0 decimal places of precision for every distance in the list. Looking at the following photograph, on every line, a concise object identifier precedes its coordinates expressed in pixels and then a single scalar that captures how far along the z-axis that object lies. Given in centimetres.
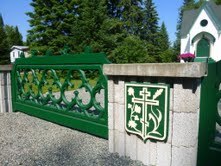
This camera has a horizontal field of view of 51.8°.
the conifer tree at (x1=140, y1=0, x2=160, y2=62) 3228
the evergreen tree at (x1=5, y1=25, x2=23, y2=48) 6284
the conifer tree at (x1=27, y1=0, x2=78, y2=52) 2292
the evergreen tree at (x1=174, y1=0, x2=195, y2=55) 5227
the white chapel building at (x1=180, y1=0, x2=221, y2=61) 2567
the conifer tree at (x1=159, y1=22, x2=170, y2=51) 3530
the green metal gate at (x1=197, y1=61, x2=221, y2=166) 255
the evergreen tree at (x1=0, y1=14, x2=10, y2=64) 3423
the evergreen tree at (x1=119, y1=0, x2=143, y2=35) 3475
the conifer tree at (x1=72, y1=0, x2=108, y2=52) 1930
